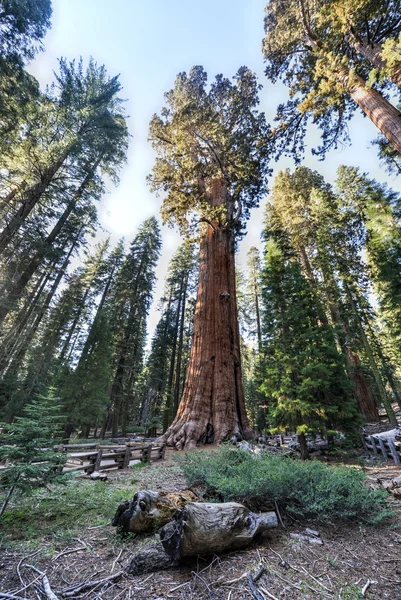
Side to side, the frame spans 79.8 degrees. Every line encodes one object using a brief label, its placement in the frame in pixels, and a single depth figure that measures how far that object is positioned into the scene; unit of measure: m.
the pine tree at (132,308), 20.06
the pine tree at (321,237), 16.03
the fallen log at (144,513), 2.97
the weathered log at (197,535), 2.31
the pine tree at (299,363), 7.95
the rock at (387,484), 4.76
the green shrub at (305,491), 3.31
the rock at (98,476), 5.79
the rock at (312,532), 3.01
